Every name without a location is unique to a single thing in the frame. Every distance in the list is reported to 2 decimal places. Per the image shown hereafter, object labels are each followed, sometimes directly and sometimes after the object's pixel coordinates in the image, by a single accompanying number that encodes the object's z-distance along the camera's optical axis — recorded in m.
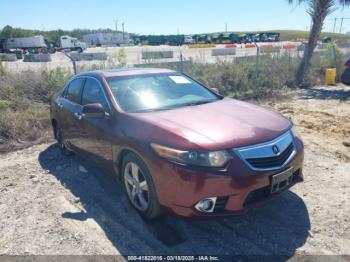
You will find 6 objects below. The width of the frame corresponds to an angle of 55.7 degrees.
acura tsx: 2.96
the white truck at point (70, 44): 50.47
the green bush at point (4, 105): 7.97
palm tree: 13.04
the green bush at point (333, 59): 14.30
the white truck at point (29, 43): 53.44
